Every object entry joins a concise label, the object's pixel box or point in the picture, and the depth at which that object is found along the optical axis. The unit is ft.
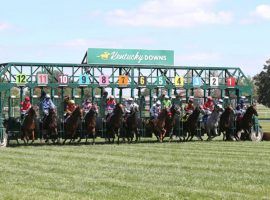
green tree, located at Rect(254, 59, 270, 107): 281.74
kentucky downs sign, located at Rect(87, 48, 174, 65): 99.19
